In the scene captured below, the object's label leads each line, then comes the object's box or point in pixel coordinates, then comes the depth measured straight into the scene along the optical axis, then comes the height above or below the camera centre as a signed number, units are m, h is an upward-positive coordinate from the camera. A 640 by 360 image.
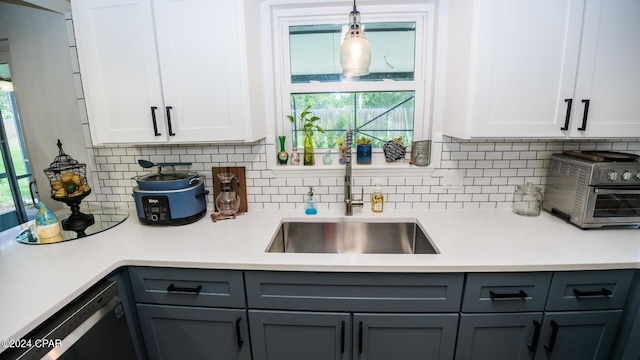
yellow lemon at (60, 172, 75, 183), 1.55 -0.26
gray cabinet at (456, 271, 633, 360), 1.24 -0.84
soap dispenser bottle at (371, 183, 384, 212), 1.79 -0.47
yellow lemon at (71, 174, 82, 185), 1.58 -0.28
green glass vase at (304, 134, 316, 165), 1.83 -0.16
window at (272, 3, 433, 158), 1.71 +0.29
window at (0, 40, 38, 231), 1.52 -0.20
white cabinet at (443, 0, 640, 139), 1.32 +0.24
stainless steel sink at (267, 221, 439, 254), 1.74 -0.68
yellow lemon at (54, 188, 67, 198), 1.54 -0.34
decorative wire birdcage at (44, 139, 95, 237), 1.55 -0.32
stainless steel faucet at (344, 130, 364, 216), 1.67 -0.42
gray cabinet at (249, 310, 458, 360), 1.30 -0.95
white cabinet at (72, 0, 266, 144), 1.42 +0.28
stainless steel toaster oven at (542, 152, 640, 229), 1.41 -0.35
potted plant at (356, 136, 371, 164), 1.80 -0.17
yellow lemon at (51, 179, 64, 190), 1.54 -0.30
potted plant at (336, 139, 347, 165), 1.83 -0.16
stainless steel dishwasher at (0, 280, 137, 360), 0.93 -0.71
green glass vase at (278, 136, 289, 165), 1.85 -0.19
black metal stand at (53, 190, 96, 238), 1.58 -0.50
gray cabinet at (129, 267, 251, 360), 1.32 -0.85
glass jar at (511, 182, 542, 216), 1.71 -0.47
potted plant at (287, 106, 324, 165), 1.81 -0.07
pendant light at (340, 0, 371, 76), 1.21 +0.30
